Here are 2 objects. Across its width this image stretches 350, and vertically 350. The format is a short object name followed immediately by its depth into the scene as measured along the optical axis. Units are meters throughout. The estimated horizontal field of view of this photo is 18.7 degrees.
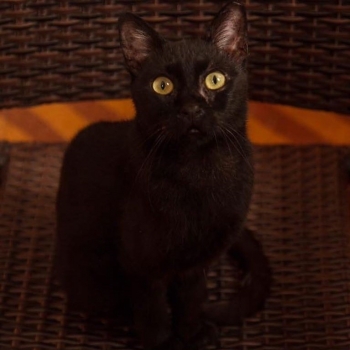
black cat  0.84
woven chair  0.95
